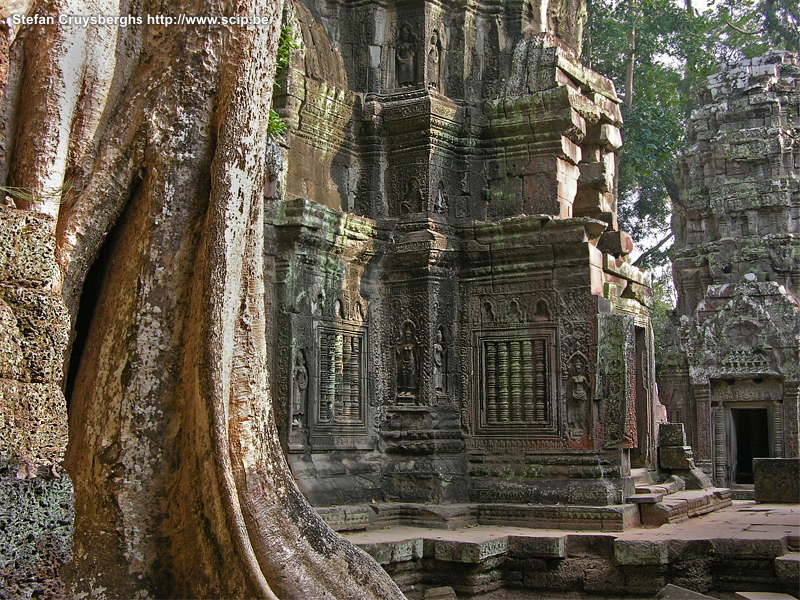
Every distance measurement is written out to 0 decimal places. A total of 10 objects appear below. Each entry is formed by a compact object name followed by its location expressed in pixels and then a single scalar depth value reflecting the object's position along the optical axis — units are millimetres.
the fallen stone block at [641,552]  6586
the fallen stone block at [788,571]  6406
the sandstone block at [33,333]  2971
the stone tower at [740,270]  16641
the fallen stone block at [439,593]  6527
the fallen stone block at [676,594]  6435
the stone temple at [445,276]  7625
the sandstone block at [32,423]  2912
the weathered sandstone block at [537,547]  6789
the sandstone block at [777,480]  10445
